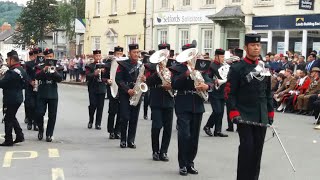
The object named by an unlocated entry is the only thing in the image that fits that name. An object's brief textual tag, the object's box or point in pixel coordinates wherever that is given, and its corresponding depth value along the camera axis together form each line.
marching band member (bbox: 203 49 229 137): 14.18
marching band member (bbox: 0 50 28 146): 11.93
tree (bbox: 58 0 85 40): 77.69
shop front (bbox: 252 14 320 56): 30.70
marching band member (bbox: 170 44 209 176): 9.49
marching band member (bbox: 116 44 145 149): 11.98
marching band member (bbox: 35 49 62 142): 12.81
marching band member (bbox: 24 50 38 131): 14.64
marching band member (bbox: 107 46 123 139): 13.56
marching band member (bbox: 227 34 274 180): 7.84
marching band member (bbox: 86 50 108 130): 15.36
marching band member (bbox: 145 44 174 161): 10.61
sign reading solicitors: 37.81
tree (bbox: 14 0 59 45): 66.75
